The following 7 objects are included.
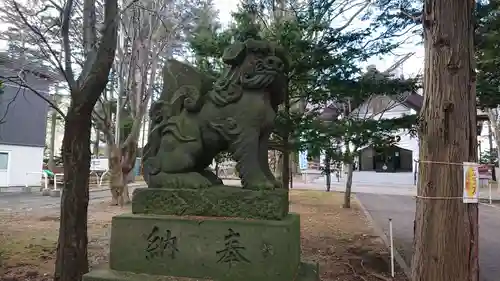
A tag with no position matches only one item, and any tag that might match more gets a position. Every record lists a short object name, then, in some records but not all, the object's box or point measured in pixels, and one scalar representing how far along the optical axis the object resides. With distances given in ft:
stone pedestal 8.25
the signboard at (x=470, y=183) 10.81
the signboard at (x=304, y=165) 84.68
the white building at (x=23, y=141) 58.74
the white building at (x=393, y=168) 92.25
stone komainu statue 9.20
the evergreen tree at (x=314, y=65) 19.35
